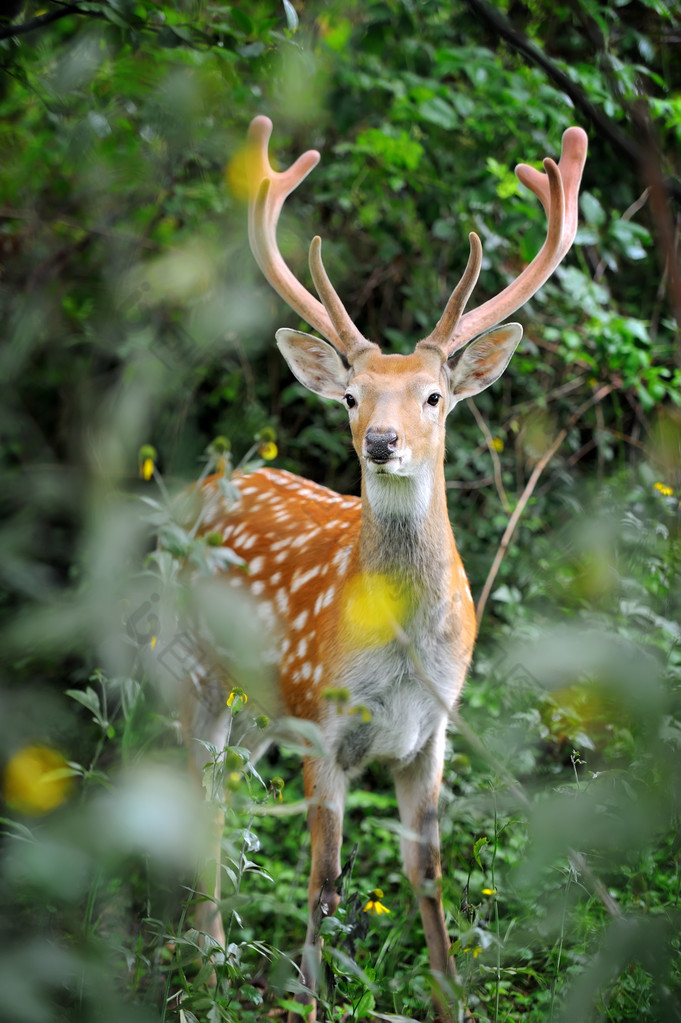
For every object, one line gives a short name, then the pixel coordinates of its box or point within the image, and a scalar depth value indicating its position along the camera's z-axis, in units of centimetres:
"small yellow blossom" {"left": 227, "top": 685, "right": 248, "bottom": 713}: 383
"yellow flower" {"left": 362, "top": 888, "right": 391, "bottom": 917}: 481
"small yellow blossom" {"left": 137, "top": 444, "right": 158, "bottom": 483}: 434
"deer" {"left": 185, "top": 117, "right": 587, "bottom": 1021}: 520
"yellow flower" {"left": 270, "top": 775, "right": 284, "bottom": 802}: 367
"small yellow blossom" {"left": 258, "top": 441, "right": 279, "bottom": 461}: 498
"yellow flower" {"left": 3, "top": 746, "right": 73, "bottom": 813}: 293
